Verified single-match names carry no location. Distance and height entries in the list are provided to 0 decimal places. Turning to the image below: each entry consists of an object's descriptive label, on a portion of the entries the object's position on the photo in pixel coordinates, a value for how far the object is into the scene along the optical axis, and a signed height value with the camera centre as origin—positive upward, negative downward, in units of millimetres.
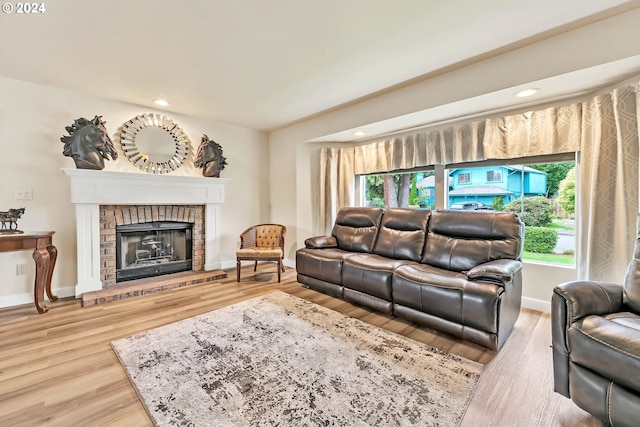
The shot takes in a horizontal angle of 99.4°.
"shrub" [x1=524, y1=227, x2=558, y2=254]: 2867 -357
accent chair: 4199 -474
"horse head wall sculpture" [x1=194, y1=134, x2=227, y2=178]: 4023 +758
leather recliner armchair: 1165 -653
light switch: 2891 +172
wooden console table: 2498 -392
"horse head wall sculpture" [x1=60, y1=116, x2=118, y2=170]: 2988 +751
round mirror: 3539 +907
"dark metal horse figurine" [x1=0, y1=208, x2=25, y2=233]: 2602 -77
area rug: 1400 -1056
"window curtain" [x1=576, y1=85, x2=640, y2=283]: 2158 +183
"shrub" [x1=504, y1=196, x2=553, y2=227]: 2906 -48
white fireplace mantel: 3104 +180
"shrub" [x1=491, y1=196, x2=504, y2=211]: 3170 +44
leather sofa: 2066 -578
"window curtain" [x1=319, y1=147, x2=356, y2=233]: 4289 +412
